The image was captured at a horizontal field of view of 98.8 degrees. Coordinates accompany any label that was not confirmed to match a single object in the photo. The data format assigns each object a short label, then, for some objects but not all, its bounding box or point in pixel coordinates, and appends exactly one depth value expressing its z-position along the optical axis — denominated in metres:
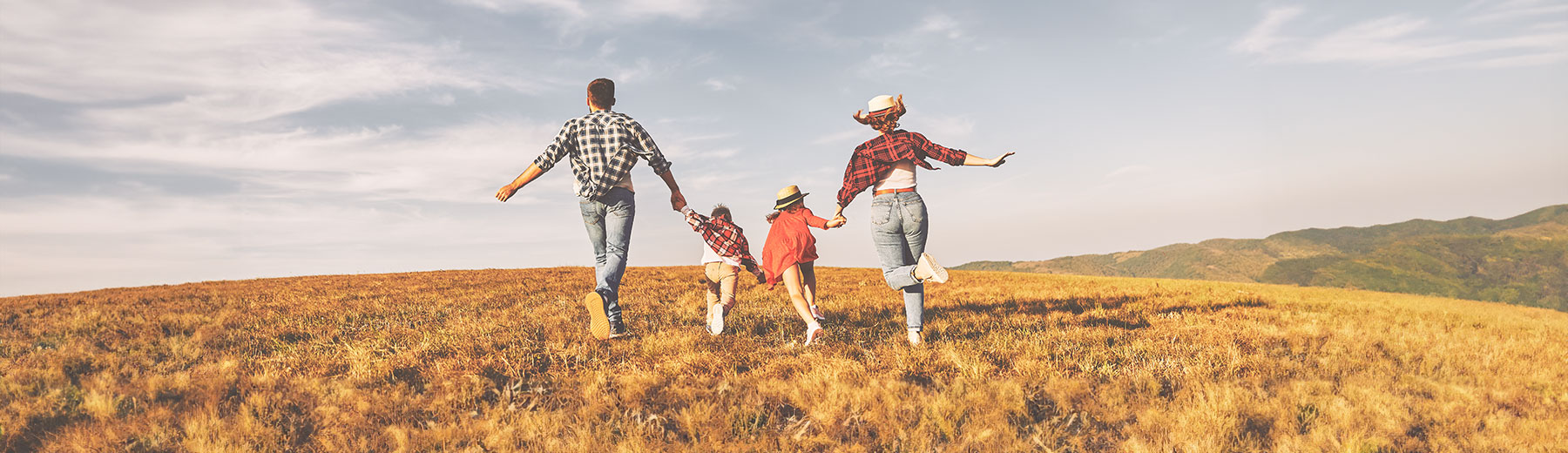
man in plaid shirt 6.69
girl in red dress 6.97
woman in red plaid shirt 6.60
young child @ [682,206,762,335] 7.48
